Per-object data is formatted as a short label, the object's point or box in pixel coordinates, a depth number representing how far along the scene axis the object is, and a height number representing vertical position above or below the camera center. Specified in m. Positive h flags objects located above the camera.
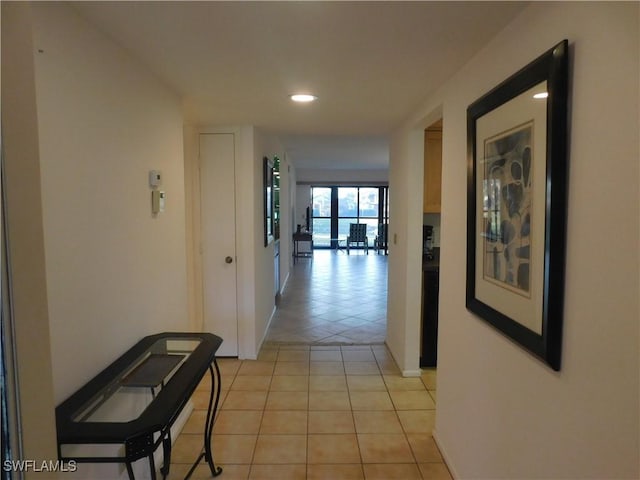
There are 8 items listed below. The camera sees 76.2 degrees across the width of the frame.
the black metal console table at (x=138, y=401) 1.21 -0.64
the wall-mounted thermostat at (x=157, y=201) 2.10 +0.07
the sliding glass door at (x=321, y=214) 11.65 -0.03
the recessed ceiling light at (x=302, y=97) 2.49 +0.72
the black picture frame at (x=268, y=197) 4.20 +0.17
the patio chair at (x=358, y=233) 11.59 -0.58
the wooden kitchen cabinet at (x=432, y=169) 3.47 +0.37
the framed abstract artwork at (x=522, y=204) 1.17 +0.03
